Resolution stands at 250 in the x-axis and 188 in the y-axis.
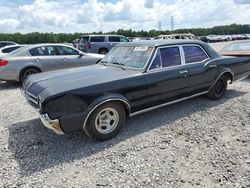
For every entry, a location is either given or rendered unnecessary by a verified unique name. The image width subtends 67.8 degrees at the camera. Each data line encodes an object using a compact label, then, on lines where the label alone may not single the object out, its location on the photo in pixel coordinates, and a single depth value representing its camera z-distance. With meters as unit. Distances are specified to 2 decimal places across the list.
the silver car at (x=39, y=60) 6.05
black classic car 2.77
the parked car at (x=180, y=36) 16.94
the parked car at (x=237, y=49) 5.99
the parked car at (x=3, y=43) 13.17
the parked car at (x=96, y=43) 12.21
